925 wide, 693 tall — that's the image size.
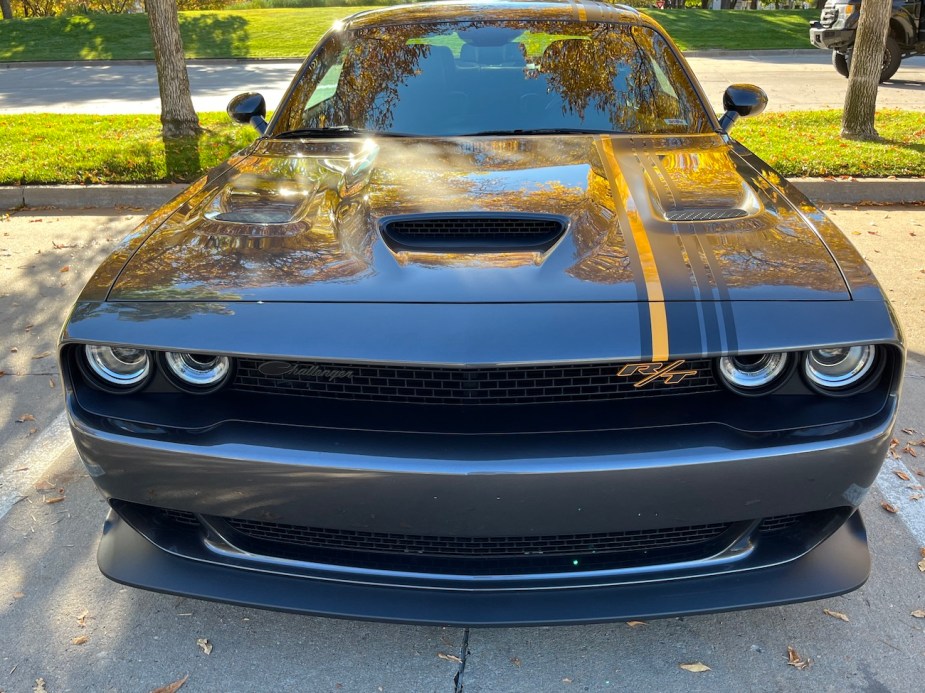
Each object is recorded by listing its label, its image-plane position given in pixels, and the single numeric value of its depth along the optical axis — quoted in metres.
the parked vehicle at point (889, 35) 11.16
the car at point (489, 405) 1.60
